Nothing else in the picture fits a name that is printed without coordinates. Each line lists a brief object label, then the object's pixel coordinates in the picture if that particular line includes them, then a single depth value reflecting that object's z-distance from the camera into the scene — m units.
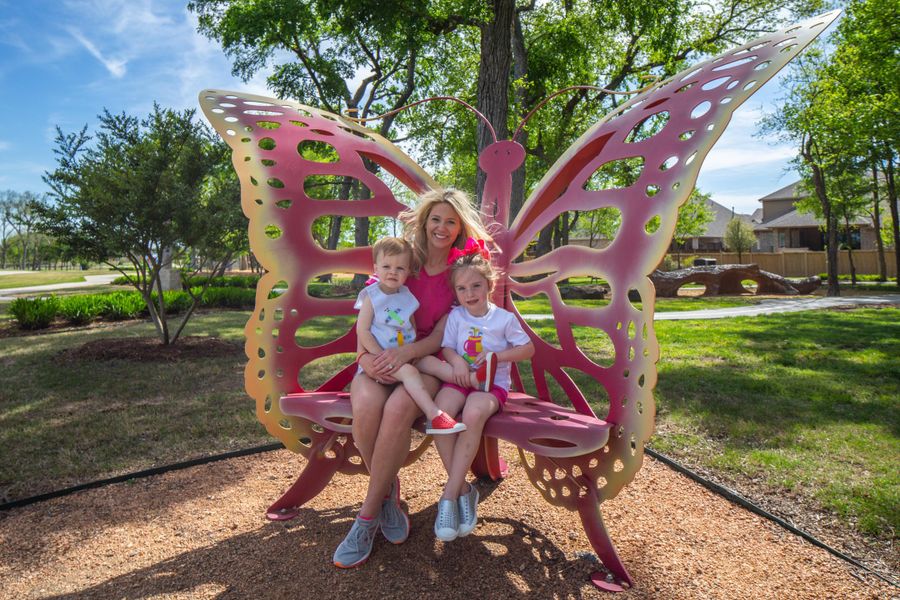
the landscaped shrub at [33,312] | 10.12
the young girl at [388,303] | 2.70
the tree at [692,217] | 35.56
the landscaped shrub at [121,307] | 11.69
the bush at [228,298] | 14.41
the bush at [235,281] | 17.00
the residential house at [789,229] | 40.85
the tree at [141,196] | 7.34
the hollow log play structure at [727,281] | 17.61
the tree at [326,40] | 7.87
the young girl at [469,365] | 2.41
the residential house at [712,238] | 51.41
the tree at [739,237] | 34.09
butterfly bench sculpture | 2.29
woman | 2.50
